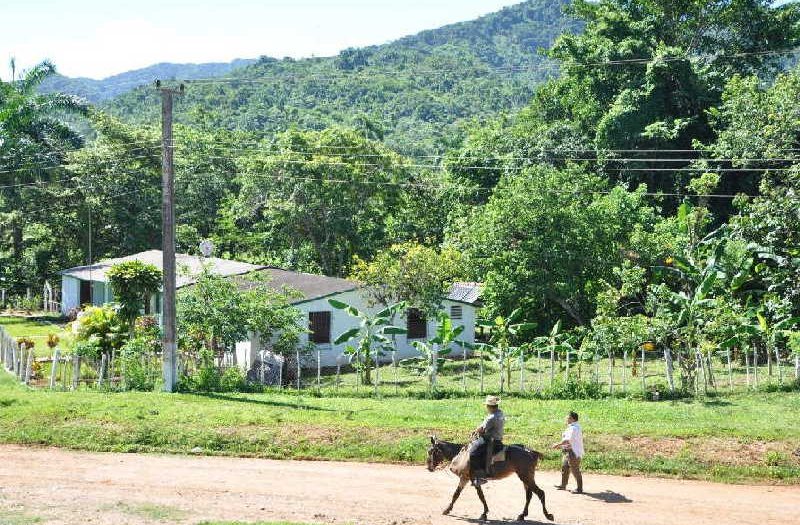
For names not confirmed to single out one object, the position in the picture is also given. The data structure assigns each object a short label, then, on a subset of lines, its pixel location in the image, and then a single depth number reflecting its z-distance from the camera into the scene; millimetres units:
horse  14695
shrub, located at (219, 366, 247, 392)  25156
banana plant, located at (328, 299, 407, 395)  28250
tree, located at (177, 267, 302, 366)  26812
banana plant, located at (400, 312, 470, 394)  25636
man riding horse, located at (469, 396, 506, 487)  14586
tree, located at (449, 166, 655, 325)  35312
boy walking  16125
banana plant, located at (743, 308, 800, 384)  26295
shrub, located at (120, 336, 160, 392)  25219
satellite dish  33594
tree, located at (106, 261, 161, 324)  31188
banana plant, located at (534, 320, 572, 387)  26830
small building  32363
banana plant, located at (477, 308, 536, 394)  26031
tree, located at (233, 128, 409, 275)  50312
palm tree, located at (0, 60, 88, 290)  49438
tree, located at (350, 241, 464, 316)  31547
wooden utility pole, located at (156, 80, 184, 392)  23359
